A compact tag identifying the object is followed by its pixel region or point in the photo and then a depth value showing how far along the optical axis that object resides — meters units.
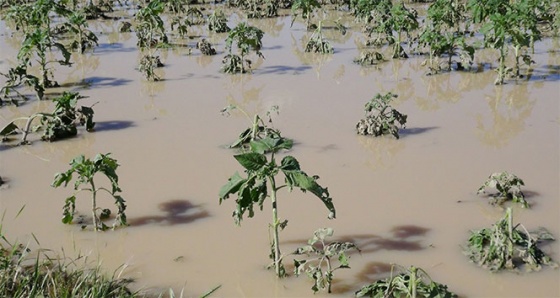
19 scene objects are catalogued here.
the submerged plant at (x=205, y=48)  12.95
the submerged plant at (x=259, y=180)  4.69
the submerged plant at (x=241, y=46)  11.09
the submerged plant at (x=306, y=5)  14.55
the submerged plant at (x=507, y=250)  5.19
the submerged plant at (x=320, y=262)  4.90
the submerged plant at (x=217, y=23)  15.02
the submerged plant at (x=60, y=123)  8.33
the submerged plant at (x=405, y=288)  4.52
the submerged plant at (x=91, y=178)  5.71
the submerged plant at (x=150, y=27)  12.41
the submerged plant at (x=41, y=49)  10.12
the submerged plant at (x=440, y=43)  11.11
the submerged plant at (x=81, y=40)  12.88
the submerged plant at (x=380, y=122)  8.20
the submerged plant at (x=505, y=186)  6.25
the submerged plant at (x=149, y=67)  11.02
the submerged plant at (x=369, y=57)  11.99
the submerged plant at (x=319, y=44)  12.95
